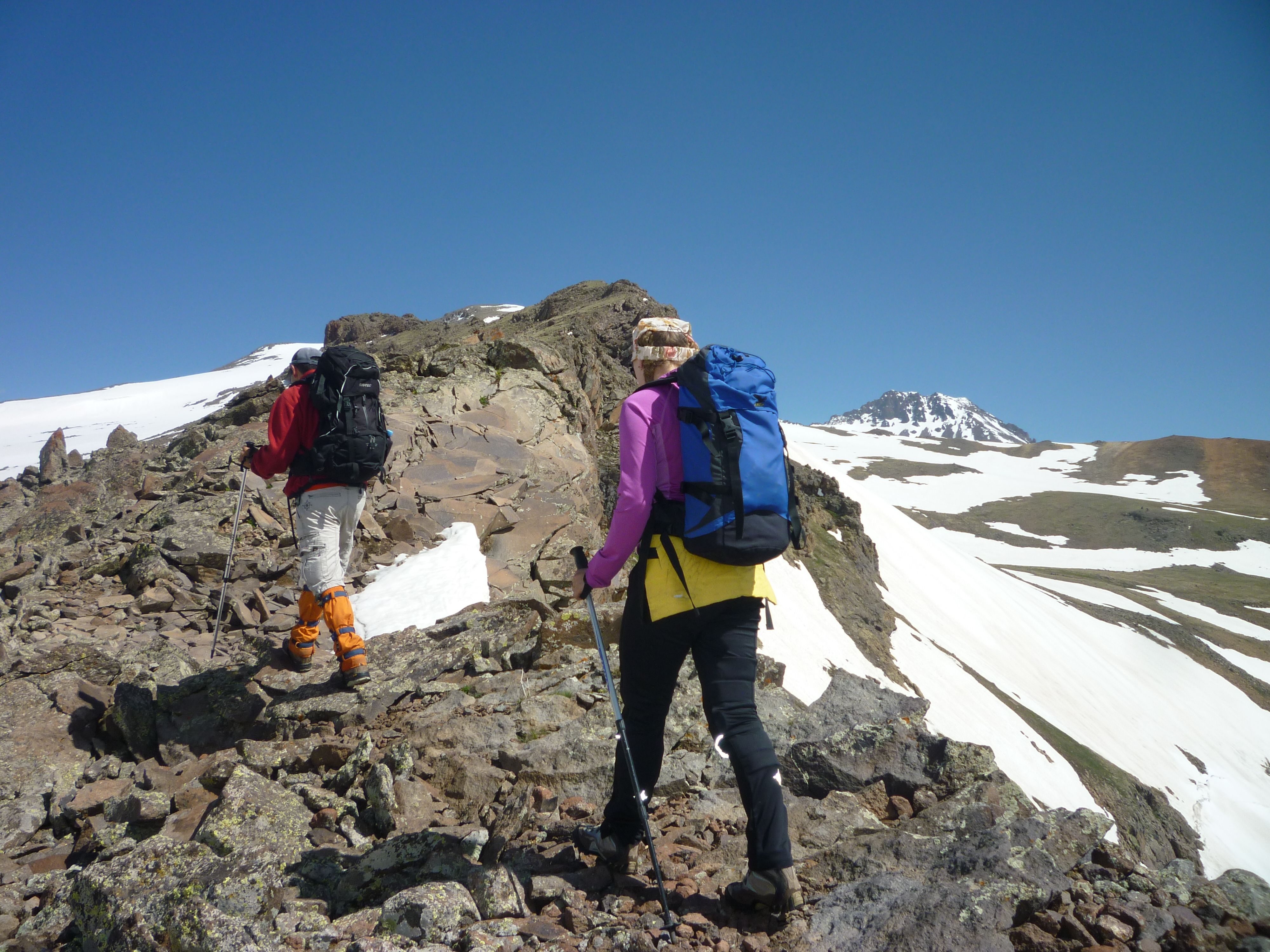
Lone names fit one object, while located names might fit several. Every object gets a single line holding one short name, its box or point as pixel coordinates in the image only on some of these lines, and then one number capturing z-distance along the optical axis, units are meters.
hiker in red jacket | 7.37
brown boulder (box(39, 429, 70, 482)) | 28.19
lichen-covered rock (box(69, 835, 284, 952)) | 4.04
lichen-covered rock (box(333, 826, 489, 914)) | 4.68
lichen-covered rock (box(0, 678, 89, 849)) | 6.00
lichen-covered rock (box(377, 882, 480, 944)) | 3.83
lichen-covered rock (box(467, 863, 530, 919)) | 4.11
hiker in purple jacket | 4.00
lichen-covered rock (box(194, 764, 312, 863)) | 4.93
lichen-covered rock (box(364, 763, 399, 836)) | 5.44
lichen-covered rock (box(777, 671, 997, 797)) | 6.18
